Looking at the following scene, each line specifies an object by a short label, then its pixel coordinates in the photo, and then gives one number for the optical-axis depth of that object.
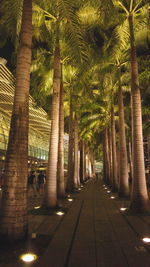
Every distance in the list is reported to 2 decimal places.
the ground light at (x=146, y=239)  6.10
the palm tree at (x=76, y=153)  23.78
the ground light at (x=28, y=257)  4.79
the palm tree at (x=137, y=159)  10.45
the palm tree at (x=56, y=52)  8.98
